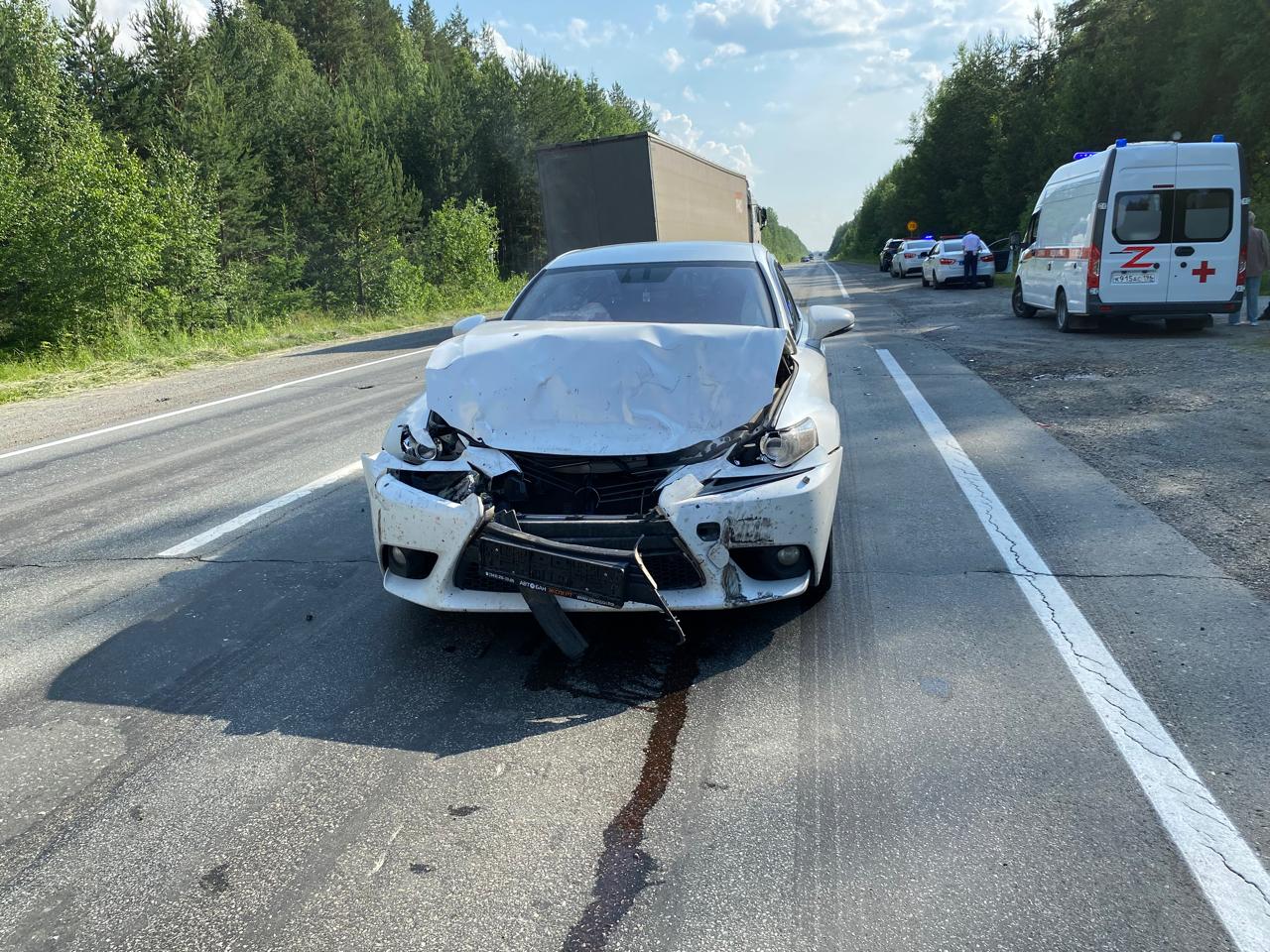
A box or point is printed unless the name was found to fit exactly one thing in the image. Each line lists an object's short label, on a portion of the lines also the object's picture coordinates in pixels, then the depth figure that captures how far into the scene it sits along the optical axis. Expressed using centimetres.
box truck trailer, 1662
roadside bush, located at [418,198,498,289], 3519
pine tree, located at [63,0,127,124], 3172
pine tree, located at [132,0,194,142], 3241
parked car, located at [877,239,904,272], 5116
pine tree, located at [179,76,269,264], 3244
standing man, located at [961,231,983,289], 2736
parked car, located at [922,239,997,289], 2827
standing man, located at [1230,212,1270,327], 1352
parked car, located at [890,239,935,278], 3953
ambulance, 1261
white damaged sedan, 334
